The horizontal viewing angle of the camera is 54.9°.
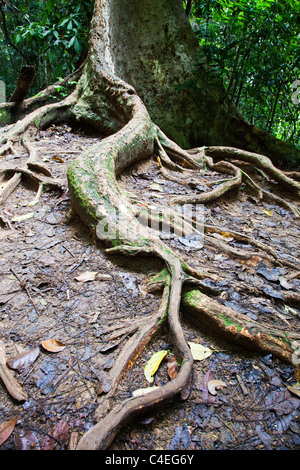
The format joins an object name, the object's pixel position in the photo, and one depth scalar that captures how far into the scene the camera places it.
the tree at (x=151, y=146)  1.61
